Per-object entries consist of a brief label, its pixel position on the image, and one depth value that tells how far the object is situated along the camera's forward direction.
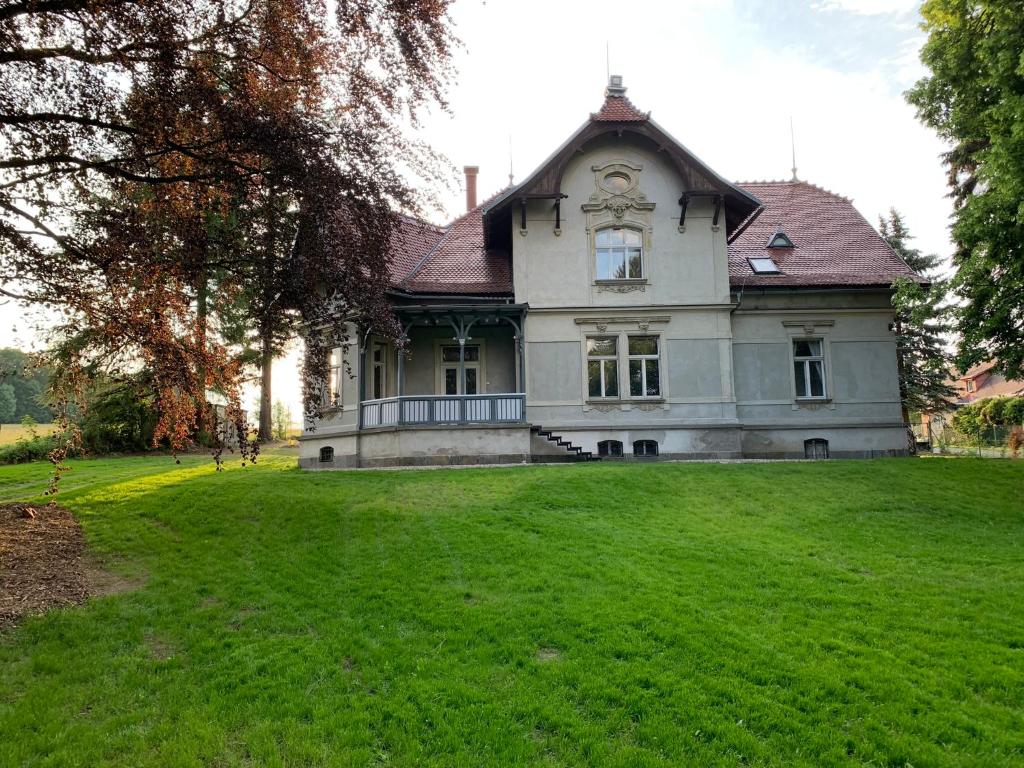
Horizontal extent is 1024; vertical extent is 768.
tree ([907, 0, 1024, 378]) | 12.34
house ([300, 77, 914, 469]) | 19.30
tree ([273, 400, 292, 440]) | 38.88
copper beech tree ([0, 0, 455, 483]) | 8.01
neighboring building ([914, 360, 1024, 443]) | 36.53
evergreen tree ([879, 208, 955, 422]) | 26.69
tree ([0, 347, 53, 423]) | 50.86
